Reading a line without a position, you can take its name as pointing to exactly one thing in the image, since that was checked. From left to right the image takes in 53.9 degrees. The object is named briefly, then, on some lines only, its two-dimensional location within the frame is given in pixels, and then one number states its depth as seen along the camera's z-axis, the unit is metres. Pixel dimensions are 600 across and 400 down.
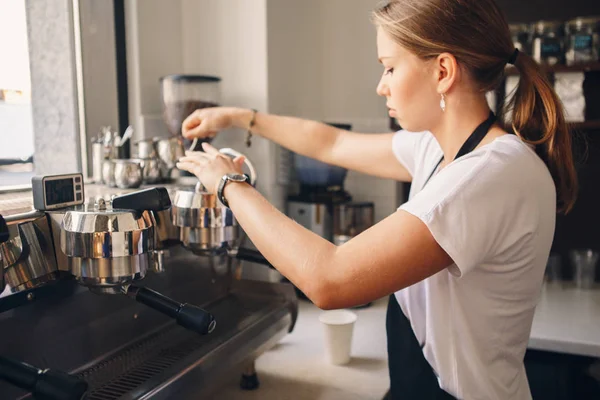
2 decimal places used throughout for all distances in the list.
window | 1.47
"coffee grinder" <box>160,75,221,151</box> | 1.69
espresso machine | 0.82
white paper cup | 1.32
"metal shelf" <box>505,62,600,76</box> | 1.91
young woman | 0.83
